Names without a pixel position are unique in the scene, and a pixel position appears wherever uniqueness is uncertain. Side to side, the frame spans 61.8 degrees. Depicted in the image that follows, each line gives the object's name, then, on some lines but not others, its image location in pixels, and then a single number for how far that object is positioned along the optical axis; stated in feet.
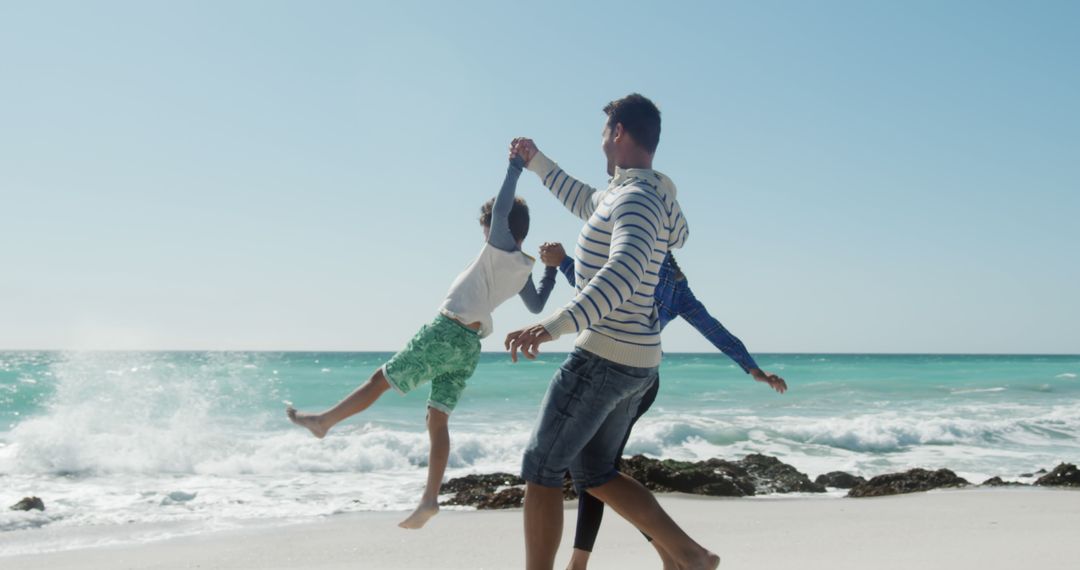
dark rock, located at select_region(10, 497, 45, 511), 23.90
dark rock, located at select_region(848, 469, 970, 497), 26.48
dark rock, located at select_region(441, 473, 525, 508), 23.54
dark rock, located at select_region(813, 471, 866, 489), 29.19
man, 9.25
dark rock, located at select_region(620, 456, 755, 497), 25.77
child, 12.46
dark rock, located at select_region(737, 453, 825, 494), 27.96
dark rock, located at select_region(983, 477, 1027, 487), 27.63
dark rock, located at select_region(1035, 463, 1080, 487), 27.68
